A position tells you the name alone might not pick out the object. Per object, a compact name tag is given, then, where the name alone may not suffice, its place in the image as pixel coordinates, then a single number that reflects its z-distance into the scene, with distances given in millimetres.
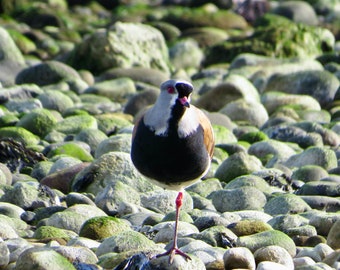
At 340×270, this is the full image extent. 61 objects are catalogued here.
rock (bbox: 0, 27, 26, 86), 29031
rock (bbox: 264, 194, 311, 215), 15180
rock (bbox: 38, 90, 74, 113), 23781
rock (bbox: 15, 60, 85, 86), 27391
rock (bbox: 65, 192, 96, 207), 15055
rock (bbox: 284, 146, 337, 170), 18531
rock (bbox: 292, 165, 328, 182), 17734
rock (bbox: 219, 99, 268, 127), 23422
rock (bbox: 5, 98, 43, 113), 23312
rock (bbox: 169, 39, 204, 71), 33812
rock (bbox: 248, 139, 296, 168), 19547
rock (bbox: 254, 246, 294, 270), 11695
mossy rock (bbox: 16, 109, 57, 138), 21172
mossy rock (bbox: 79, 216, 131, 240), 13062
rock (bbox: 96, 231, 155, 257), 12083
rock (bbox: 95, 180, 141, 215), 14992
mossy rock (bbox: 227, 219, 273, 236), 13320
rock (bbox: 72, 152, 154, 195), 16250
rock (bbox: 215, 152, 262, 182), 17891
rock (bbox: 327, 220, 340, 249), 12633
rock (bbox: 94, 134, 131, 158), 18328
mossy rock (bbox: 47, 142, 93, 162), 18891
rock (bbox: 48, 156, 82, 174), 17719
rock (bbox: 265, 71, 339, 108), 25797
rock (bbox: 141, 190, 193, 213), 15404
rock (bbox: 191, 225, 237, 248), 12664
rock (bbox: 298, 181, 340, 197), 16266
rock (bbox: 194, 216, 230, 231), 13787
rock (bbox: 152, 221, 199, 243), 13164
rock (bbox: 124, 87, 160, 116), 24281
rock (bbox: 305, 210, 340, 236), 13766
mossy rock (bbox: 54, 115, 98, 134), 21172
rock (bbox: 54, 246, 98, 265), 11289
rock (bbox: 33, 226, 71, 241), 12805
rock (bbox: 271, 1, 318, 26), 45156
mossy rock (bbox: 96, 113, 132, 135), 21625
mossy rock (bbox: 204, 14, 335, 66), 33437
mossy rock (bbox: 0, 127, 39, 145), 20047
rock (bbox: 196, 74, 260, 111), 24953
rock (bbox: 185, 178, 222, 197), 16844
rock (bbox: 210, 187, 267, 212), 15641
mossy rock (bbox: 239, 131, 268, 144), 21344
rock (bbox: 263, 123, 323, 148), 21109
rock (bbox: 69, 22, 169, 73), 30609
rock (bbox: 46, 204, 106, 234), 13578
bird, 11586
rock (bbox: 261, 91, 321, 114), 24734
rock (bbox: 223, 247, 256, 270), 11437
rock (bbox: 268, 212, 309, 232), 13992
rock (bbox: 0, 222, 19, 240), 12609
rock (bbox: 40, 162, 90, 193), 16750
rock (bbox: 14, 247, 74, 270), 10453
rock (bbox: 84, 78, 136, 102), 26547
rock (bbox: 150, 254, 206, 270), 10961
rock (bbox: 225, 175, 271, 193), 16625
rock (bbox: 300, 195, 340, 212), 15469
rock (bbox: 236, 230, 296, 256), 12455
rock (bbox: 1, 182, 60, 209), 14898
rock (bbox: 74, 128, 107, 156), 19969
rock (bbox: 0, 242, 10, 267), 11133
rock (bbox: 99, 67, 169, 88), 28531
